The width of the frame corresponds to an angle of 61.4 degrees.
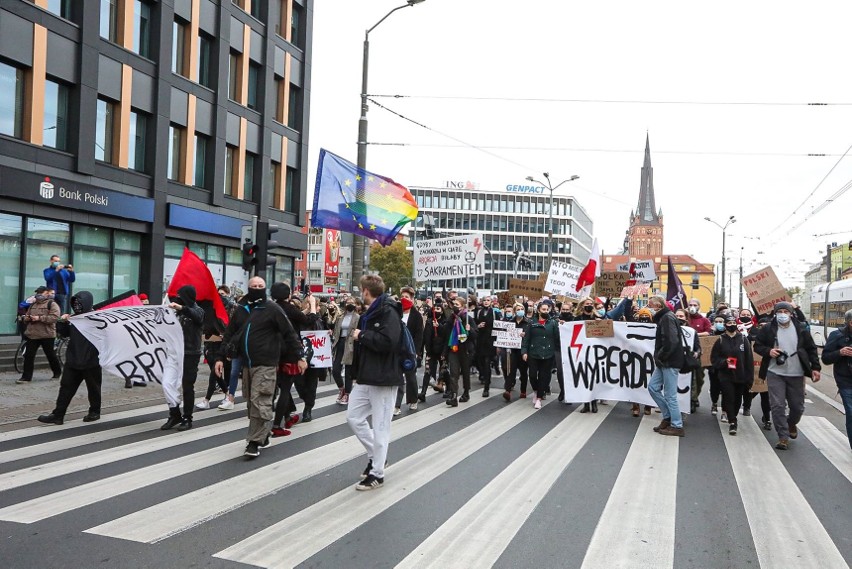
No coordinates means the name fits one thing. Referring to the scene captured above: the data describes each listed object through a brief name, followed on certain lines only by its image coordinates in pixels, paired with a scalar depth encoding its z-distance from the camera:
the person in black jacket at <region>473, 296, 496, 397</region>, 13.23
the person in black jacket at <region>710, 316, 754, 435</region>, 9.98
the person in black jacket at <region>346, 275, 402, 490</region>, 6.30
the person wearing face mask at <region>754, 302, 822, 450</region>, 8.67
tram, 30.69
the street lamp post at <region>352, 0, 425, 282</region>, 14.82
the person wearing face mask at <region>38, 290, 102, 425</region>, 8.81
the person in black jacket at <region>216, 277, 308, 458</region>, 7.19
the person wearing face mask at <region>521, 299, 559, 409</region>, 11.75
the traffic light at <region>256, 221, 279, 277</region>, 13.85
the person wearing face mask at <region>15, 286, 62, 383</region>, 12.14
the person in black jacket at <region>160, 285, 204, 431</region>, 8.85
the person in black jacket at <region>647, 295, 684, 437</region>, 9.30
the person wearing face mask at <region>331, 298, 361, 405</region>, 10.40
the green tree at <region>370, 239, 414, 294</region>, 81.88
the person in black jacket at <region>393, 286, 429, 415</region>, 10.62
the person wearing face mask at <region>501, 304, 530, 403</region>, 12.57
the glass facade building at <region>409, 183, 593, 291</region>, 111.31
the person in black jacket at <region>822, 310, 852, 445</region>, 8.18
